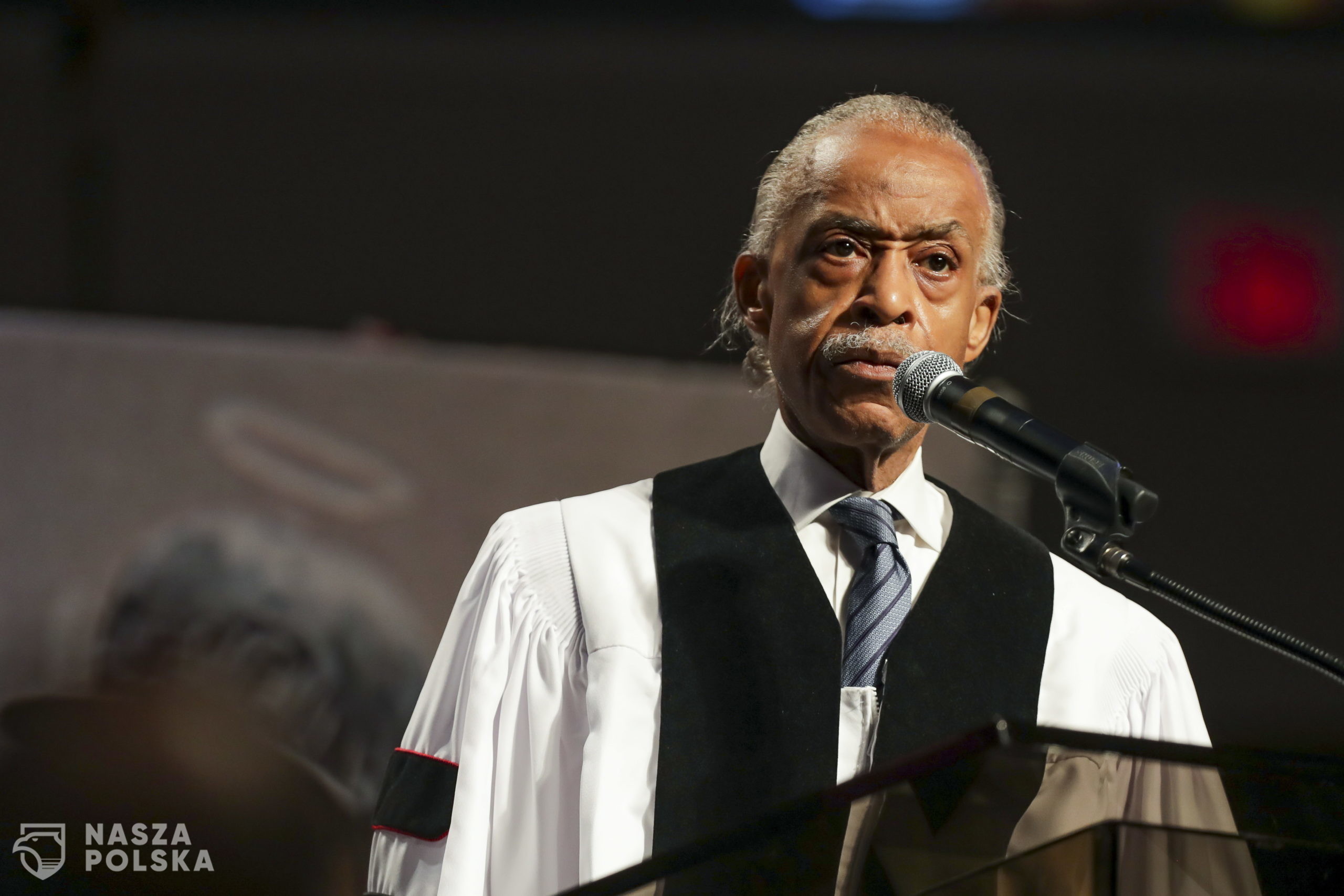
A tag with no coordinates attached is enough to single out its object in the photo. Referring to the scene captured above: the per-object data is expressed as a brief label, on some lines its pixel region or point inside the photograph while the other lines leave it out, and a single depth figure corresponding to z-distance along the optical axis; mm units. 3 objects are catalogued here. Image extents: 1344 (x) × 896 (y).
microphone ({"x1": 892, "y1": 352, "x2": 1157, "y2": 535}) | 4404
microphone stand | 4404
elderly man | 4680
